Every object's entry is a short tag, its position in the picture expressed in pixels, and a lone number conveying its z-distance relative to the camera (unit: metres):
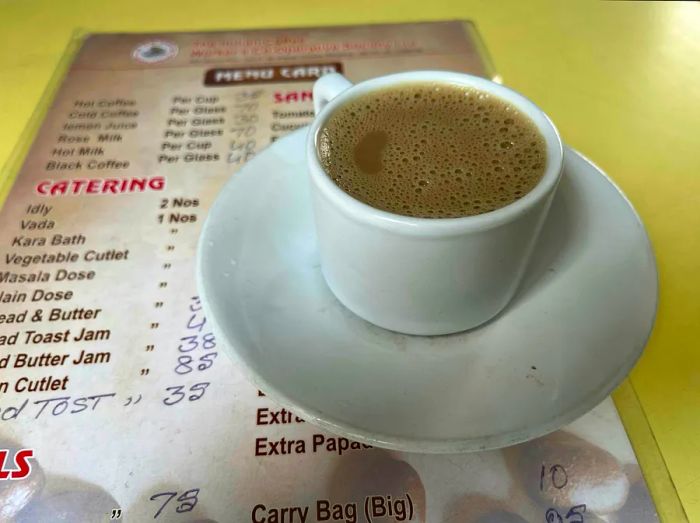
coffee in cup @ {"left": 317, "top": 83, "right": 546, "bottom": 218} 0.14
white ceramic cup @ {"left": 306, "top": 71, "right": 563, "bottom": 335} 0.12
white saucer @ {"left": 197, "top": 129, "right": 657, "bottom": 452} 0.12
